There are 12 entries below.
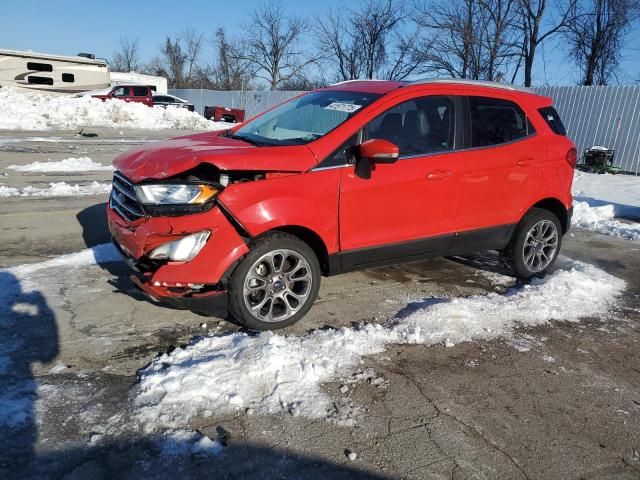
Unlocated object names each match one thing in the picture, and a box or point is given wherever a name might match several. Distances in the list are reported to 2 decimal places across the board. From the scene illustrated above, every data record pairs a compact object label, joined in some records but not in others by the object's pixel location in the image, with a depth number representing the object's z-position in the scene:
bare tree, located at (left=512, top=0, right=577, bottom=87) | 25.75
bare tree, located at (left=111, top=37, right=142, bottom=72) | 67.44
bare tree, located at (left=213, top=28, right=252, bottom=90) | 48.91
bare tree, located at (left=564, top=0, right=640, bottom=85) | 25.66
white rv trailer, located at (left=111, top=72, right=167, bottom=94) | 31.81
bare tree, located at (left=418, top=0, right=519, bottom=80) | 26.08
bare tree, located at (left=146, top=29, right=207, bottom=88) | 61.16
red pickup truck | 25.36
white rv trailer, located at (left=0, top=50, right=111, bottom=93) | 23.86
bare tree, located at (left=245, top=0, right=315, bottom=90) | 45.06
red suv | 3.53
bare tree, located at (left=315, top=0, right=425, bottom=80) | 34.59
